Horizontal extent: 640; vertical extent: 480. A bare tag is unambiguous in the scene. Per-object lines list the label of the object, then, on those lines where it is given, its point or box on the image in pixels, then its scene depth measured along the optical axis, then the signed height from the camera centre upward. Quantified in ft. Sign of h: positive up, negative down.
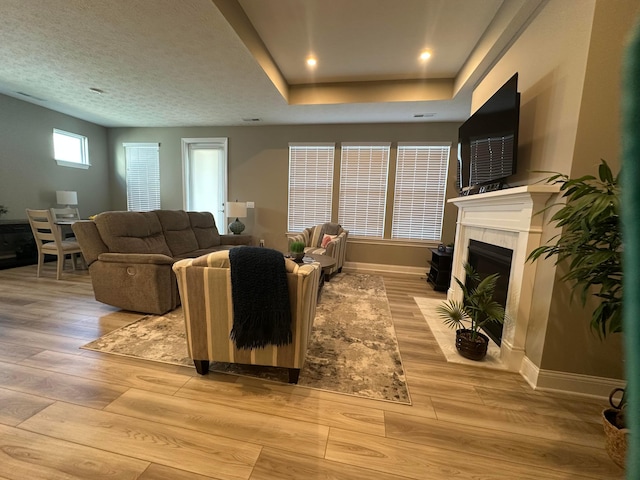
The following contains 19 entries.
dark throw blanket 5.25 -1.86
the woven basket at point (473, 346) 7.07 -3.58
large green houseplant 3.83 -0.51
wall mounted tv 6.63 +2.09
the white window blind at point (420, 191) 15.38 +1.15
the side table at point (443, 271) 12.74 -2.87
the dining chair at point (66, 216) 14.66 -1.39
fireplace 6.14 -0.63
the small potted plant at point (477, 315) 6.75 -2.70
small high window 16.12 +2.83
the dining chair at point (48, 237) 11.89 -2.05
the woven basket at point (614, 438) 4.17 -3.54
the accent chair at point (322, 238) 13.73 -1.79
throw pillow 14.38 -1.81
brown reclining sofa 8.79 -2.31
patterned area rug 6.04 -3.98
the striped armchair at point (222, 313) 5.46 -2.37
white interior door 17.89 +1.69
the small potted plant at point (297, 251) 10.65 -1.86
